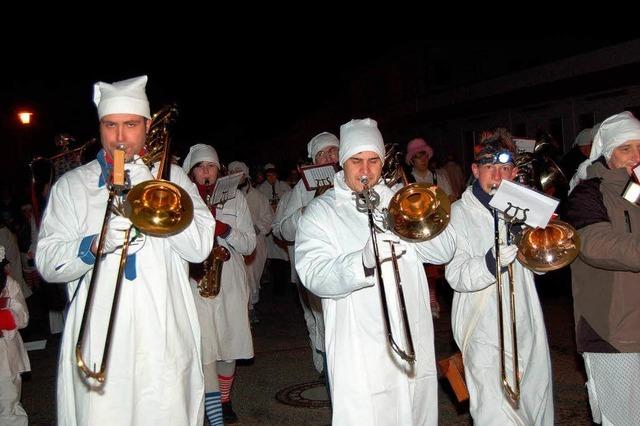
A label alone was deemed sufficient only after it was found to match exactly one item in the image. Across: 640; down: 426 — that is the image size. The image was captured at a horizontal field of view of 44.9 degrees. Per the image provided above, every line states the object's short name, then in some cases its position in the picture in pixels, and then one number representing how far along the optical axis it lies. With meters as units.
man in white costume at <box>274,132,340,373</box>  7.70
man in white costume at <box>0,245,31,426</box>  6.24
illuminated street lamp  21.51
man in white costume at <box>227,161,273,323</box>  11.87
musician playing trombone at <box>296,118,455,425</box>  4.25
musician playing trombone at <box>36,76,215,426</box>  3.86
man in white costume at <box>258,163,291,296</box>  14.10
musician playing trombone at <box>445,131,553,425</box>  5.06
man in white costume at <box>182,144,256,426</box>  6.68
